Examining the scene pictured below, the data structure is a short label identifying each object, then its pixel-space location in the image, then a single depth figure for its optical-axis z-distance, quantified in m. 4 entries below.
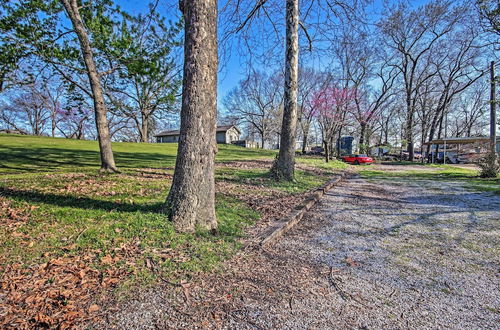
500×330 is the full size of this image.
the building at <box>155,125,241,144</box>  47.09
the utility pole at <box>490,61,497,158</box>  10.11
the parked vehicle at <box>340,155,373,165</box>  20.30
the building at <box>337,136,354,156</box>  28.61
